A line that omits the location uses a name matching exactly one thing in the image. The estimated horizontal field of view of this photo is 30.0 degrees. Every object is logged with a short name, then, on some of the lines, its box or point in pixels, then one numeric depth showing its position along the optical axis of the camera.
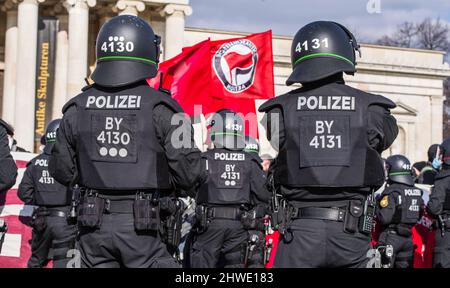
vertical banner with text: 34.09
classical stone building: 33.25
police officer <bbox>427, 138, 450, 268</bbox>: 10.95
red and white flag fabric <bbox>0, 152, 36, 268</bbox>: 11.63
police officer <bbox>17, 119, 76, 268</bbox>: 10.52
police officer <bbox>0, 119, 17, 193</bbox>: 7.98
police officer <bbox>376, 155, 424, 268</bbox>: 11.75
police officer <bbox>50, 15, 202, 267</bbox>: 5.68
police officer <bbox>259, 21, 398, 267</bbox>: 5.75
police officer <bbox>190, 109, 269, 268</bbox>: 10.39
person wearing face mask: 14.07
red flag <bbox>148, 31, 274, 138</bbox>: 13.41
